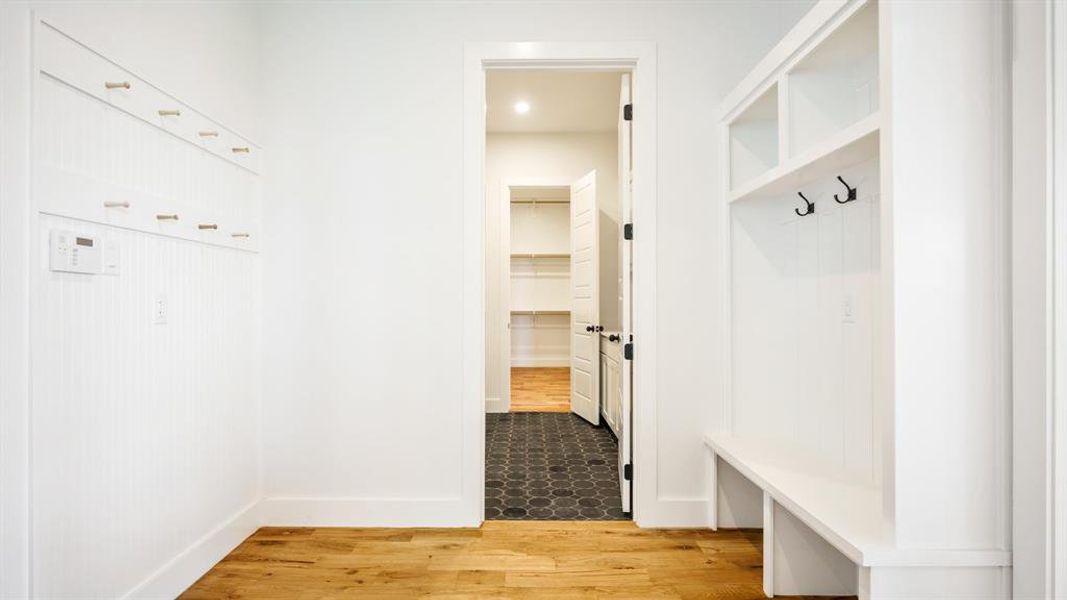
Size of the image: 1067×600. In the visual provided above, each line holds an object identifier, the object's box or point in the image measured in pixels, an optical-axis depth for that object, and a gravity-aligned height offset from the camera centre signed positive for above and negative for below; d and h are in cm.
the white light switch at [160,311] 187 -4
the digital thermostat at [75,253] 145 +14
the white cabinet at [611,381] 400 -69
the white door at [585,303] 462 -3
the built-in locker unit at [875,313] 143 -4
